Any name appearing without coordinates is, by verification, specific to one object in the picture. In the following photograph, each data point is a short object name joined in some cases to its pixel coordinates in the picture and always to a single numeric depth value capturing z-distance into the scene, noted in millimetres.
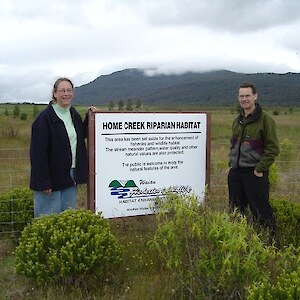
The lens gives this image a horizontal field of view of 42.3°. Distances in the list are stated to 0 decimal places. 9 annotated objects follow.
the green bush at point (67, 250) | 3475
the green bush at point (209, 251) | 2991
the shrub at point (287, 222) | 4818
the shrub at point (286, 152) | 10884
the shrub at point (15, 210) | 5201
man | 4435
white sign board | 4750
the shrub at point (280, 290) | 2557
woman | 4105
